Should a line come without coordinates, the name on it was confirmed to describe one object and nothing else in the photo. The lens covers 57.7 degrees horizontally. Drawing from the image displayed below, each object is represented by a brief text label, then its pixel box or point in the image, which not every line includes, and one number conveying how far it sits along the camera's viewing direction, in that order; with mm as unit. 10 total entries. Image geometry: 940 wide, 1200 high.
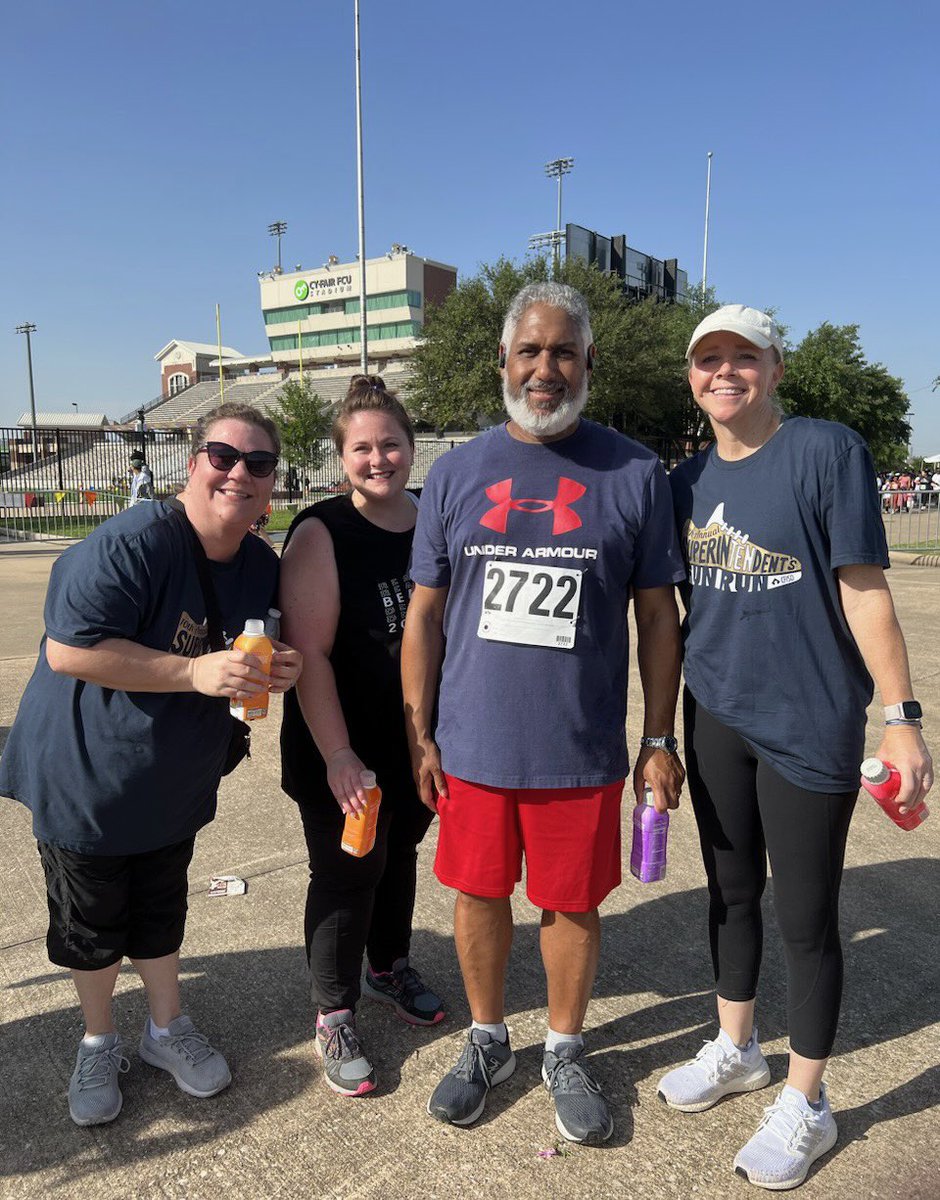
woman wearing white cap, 2105
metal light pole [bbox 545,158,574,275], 67000
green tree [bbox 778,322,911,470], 40969
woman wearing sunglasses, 2092
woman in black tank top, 2439
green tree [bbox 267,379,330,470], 40962
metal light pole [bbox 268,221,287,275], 90688
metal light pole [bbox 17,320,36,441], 70131
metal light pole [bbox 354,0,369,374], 27266
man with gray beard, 2260
